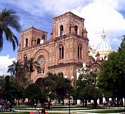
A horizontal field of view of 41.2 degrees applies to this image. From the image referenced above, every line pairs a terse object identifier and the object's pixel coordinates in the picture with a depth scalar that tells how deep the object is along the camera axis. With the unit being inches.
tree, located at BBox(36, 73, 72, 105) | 1454.1
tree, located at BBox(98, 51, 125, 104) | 848.4
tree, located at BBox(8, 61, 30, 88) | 1811.8
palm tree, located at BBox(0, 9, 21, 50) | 678.7
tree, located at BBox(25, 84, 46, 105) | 1253.9
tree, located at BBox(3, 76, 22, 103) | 1233.2
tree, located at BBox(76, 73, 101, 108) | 1281.7
